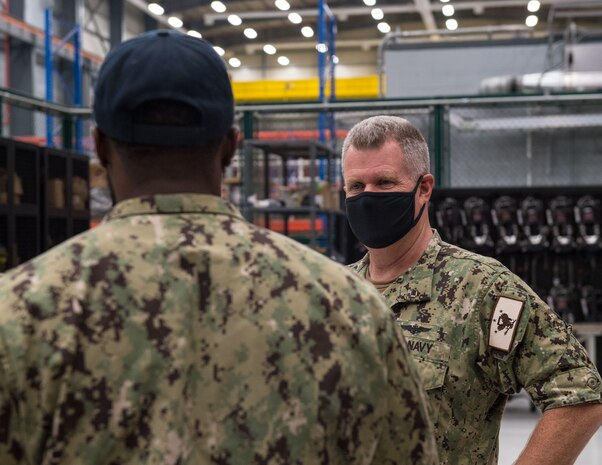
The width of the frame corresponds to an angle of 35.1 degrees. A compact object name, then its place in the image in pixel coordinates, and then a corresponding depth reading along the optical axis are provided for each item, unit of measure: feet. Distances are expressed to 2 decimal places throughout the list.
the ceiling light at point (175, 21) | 70.44
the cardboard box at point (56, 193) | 22.58
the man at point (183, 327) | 3.39
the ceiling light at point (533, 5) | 67.02
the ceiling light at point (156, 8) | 65.36
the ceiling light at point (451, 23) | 74.49
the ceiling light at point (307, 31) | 72.90
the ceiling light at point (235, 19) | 63.66
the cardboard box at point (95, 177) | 27.09
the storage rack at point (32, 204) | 19.95
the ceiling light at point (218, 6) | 64.51
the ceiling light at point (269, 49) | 76.71
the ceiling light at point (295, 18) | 63.00
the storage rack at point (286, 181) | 25.36
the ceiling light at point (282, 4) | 65.54
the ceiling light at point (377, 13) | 68.69
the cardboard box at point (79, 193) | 23.67
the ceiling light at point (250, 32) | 77.82
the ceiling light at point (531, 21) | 73.20
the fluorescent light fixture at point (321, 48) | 32.81
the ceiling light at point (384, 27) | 76.18
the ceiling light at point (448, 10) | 67.36
